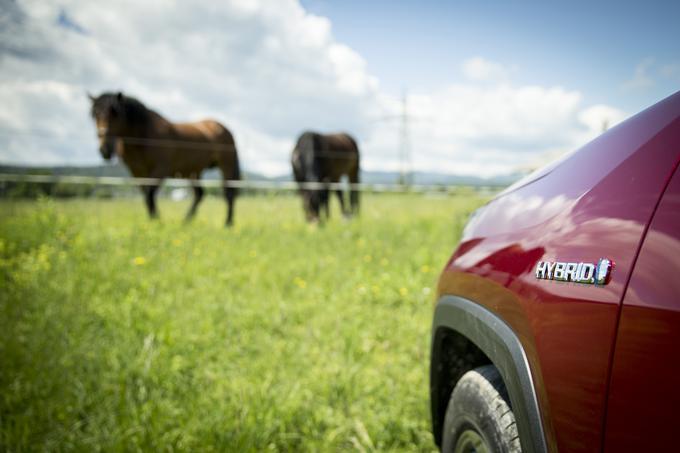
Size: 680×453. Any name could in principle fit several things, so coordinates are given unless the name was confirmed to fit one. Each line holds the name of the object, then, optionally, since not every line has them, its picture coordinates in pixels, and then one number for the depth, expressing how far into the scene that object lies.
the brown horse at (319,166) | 9.80
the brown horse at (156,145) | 8.45
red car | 0.66
